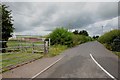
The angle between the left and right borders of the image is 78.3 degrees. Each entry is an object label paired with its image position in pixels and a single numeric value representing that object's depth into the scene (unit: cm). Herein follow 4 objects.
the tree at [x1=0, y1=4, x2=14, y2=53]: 912
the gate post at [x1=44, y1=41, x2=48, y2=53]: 969
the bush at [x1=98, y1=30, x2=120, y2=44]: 1780
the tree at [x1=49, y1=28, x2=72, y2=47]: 1650
